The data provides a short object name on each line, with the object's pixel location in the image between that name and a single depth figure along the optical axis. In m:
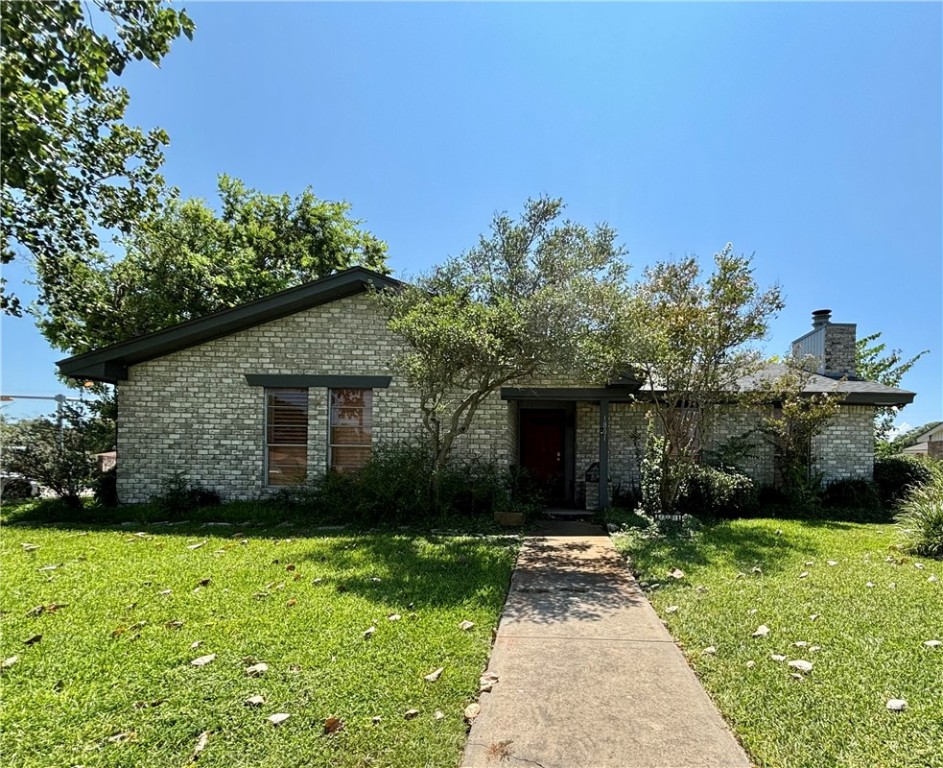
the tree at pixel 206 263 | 17.08
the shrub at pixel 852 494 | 11.59
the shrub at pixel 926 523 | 7.00
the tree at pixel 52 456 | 9.96
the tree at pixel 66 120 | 3.88
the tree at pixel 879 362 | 26.36
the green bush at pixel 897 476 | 12.00
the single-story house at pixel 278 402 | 10.64
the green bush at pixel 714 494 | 10.21
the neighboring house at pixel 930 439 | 23.54
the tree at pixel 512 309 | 7.58
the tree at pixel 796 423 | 10.94
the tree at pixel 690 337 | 8.95
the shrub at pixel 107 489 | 10.77
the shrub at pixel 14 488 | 12.47
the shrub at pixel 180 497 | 9.91
